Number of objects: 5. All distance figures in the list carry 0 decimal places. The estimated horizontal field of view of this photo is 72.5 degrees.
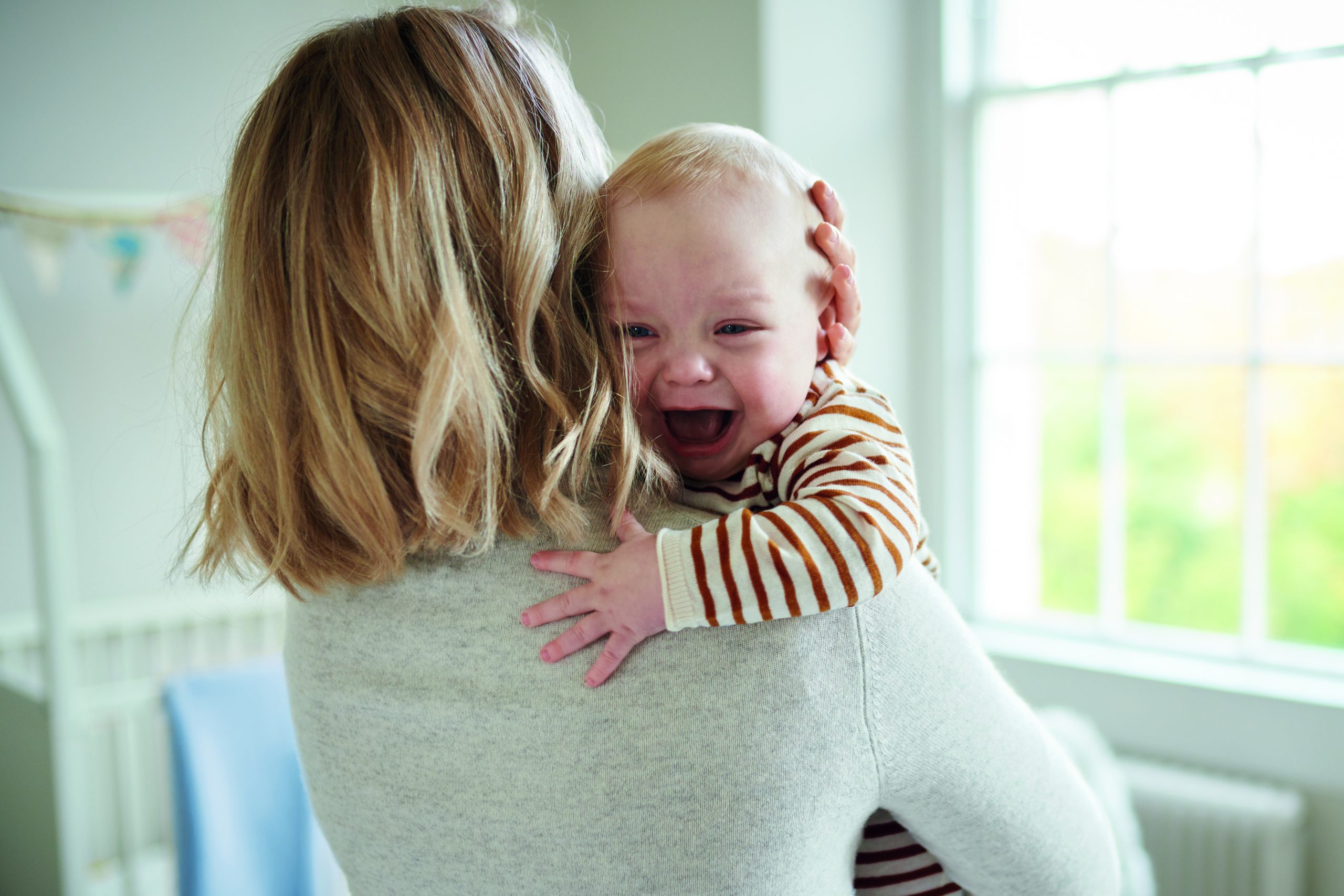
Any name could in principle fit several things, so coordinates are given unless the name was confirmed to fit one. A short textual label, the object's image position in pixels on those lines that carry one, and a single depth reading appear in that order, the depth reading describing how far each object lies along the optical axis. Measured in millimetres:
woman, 555
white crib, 1621
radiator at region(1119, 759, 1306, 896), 1905
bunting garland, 2488
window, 2051
